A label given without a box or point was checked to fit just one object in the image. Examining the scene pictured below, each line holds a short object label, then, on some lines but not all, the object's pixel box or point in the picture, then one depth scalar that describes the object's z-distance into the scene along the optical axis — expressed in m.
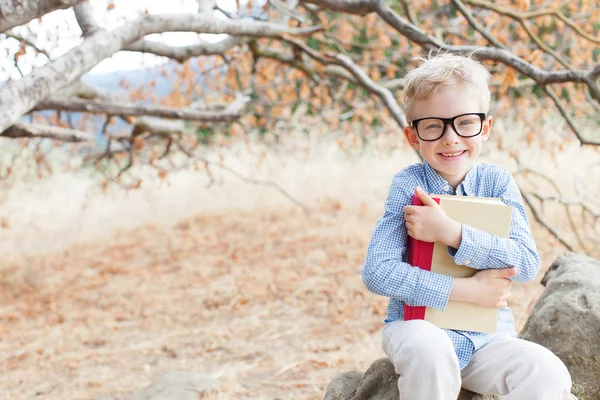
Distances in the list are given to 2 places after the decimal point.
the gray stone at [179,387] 3.07
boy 1.74
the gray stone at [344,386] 2.38
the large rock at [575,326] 2.28
